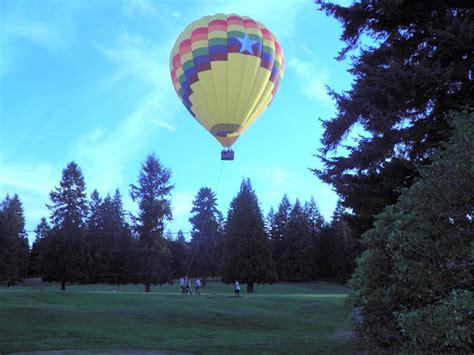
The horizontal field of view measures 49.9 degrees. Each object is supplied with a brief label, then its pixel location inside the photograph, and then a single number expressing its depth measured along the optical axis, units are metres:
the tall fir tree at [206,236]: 78.19
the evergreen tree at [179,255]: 88.69
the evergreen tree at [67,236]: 58.12
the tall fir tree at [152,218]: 52.53
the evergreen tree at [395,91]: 11.30
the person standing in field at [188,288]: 42.25
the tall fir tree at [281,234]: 91.31
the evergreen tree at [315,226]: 93.49
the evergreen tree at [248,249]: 62.42
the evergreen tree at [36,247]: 88.75
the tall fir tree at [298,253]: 89.81
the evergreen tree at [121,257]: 65.37
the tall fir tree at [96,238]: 72.69
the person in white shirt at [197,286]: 42.81
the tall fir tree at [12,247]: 69.12
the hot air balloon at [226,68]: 25.08
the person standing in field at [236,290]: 39.30
